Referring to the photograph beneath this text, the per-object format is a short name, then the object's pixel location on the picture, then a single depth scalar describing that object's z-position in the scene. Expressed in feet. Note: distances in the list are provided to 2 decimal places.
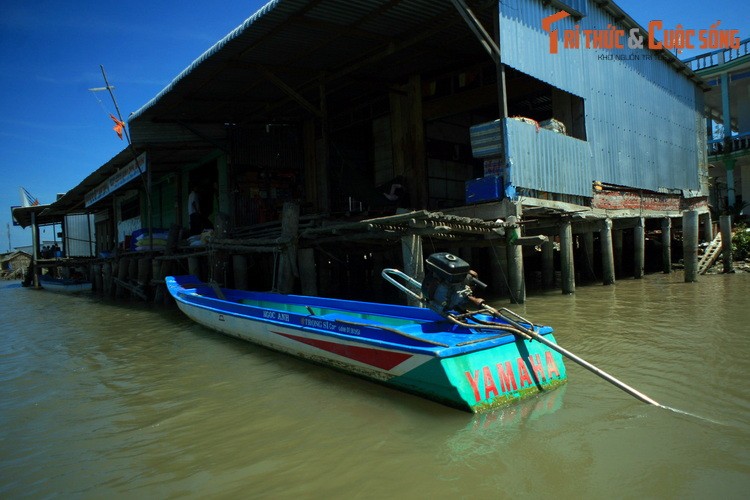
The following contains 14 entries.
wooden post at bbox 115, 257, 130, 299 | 55.11
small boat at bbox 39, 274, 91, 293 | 72.95
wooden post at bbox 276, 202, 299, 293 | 31.63
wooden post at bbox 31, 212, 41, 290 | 81.87
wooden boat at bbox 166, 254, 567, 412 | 12.24
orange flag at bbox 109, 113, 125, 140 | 44.04
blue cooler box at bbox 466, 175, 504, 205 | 29.01
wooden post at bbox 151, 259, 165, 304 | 46.32
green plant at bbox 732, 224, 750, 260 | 47.73
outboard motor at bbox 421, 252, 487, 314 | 14.08
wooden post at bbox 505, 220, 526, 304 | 29.01
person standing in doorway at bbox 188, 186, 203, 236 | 51.85
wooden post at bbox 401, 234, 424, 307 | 25.18
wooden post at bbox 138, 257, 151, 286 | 50.31
